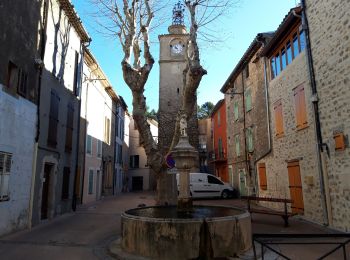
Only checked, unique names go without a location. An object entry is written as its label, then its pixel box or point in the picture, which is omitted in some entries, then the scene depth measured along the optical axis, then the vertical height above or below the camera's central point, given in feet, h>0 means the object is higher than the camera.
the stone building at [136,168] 124.26 +7.68
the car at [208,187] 69.05 +0.02
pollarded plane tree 31.37 +10.39
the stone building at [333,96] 28.19 +8.31
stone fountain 19.66 -3.04
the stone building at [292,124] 35.47 +7.62
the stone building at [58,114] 36.91 +9.71
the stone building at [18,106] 28.32 +7.86
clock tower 93.25 +30.94
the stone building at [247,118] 53.31 +13.25
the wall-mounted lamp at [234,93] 66.42 +20.44
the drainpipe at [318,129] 31.99 +5.71
